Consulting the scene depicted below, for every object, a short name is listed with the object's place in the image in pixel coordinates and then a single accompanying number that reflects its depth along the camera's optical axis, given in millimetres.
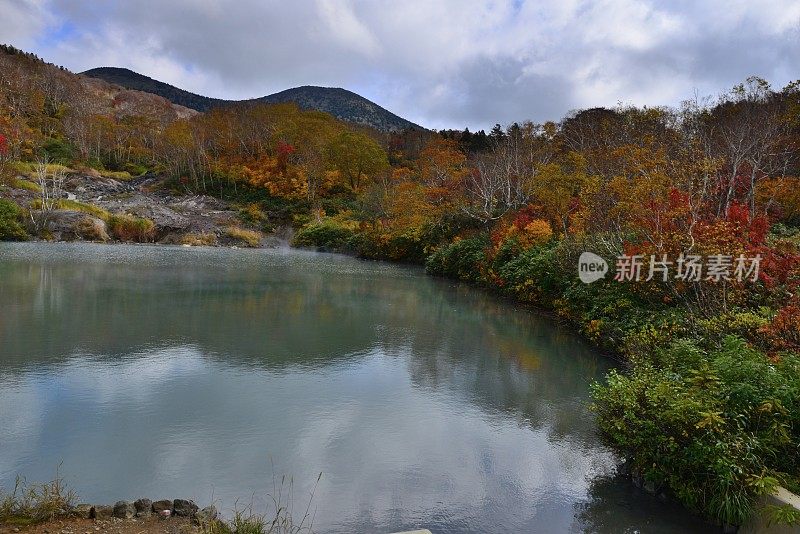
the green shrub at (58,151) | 46469
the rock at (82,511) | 3670
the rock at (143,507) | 3842
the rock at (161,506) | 3879
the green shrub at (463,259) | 19688
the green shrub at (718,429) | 3885
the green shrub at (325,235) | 35812
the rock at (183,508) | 3881
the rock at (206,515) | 3754
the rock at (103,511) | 3693
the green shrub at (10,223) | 29031
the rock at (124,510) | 3762
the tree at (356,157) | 45250
